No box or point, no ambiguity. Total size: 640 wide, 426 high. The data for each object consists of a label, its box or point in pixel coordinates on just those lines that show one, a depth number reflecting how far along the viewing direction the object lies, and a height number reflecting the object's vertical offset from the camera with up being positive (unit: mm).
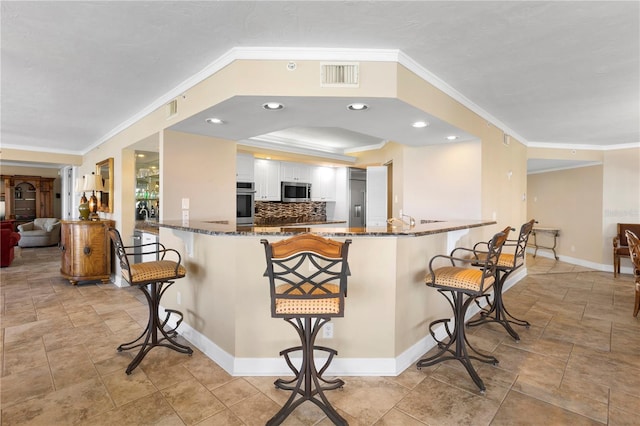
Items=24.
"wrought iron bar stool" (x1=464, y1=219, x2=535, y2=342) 3010 -945
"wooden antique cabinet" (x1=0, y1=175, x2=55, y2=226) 9750 +258
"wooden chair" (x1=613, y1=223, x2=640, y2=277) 5641 -605
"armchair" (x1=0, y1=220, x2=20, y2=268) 6070 -783
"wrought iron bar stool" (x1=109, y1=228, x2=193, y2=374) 2414 -562
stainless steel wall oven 5336 +65
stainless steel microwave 6465 +319
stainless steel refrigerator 7230 +243
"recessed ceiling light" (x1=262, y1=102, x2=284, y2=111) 2559 +820
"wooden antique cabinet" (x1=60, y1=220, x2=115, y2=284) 4840 -670
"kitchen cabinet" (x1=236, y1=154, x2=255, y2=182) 5457 +664
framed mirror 5013 +341
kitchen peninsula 2375 -758
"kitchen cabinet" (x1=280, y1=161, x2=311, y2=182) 6419 +715
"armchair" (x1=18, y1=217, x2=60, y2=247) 8711 -745
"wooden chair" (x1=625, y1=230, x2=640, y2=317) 3516 -514
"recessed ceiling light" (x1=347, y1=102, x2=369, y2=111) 2552 +814
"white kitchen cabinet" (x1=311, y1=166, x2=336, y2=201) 6977 +525
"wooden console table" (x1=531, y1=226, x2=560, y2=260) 7281 -564
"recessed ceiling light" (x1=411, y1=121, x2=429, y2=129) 3084 +820
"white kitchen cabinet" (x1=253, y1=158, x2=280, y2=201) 6016 +529
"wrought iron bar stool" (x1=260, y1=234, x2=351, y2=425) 1720 -512
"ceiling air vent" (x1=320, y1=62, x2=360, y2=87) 2367 +978
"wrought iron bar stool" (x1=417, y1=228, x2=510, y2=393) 2197 -555
